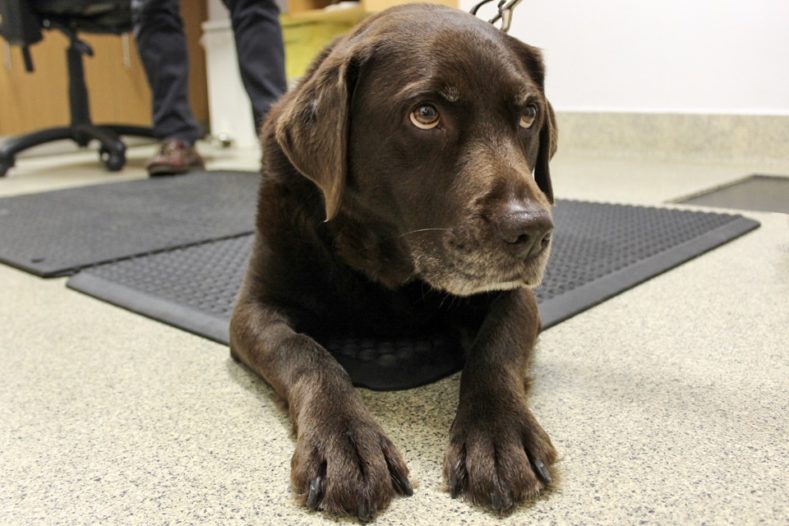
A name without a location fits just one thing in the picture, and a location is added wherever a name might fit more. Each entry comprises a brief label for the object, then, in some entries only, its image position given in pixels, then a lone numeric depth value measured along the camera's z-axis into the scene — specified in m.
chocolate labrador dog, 0.83
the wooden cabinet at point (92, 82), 5.32
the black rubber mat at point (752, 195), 2.44
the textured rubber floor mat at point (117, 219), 2.03
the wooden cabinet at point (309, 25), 3.81
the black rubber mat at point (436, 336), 1.18
